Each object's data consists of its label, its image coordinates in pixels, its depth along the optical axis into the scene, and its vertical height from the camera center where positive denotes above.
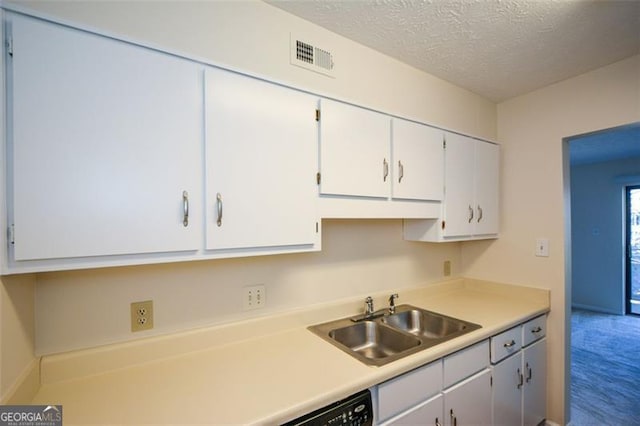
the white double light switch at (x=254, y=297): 1.45 -0.43
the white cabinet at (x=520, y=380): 1.66 -1.07
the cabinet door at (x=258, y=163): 1.08 +0.20
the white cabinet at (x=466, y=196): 1.89 +0.09
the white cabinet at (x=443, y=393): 1.19 -0.84
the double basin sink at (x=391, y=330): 1.53 -0.69
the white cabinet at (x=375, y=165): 1.37 +0.24
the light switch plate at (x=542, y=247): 2.14 -0.29
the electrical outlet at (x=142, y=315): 1.21 -0.43
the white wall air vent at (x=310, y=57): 1.54 +0.84
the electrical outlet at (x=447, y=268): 2.43 -0.49
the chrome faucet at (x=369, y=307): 1.78 -0.59
